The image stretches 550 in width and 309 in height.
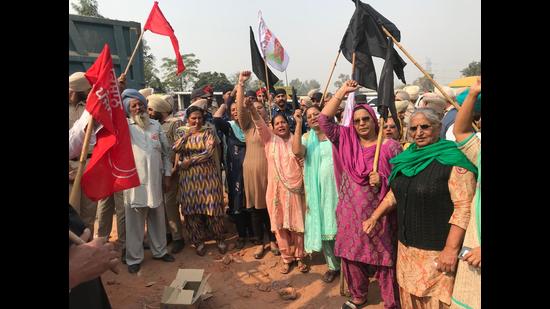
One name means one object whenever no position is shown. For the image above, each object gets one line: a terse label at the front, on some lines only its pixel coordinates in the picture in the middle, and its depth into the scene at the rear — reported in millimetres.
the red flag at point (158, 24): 4566
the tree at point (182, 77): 45878
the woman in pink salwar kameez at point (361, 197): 3064
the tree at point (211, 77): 37119
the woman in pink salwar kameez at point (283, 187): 4125
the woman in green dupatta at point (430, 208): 2170
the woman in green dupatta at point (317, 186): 3816
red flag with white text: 2322
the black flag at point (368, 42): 3193
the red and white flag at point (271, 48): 4816
